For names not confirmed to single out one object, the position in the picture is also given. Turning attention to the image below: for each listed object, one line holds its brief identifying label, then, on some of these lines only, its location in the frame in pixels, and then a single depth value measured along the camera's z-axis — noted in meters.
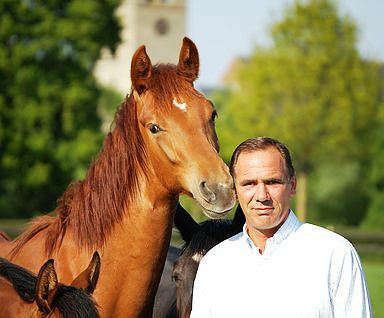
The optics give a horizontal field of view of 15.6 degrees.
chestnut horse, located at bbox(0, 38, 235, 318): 7.21
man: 5.31
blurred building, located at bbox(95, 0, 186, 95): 124.81
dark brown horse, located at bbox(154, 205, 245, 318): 7.47
